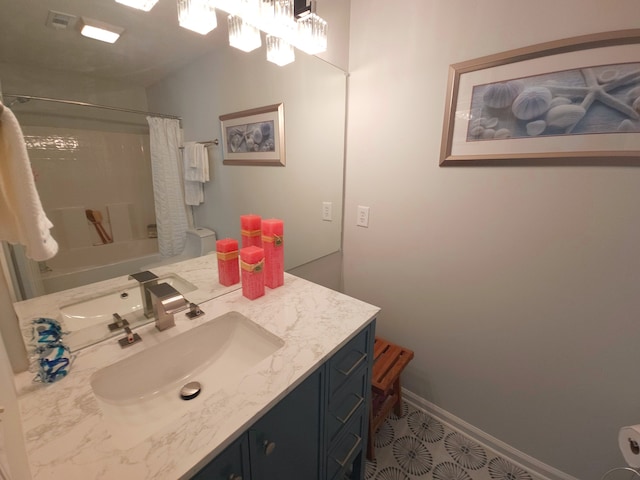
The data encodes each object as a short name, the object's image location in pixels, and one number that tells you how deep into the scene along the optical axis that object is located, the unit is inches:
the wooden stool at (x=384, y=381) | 51.7
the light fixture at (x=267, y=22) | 35.9
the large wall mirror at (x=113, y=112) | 26.2
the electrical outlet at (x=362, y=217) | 62.6
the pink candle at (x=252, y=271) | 40.2
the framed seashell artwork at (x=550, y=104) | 35.3
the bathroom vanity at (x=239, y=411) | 20.7
